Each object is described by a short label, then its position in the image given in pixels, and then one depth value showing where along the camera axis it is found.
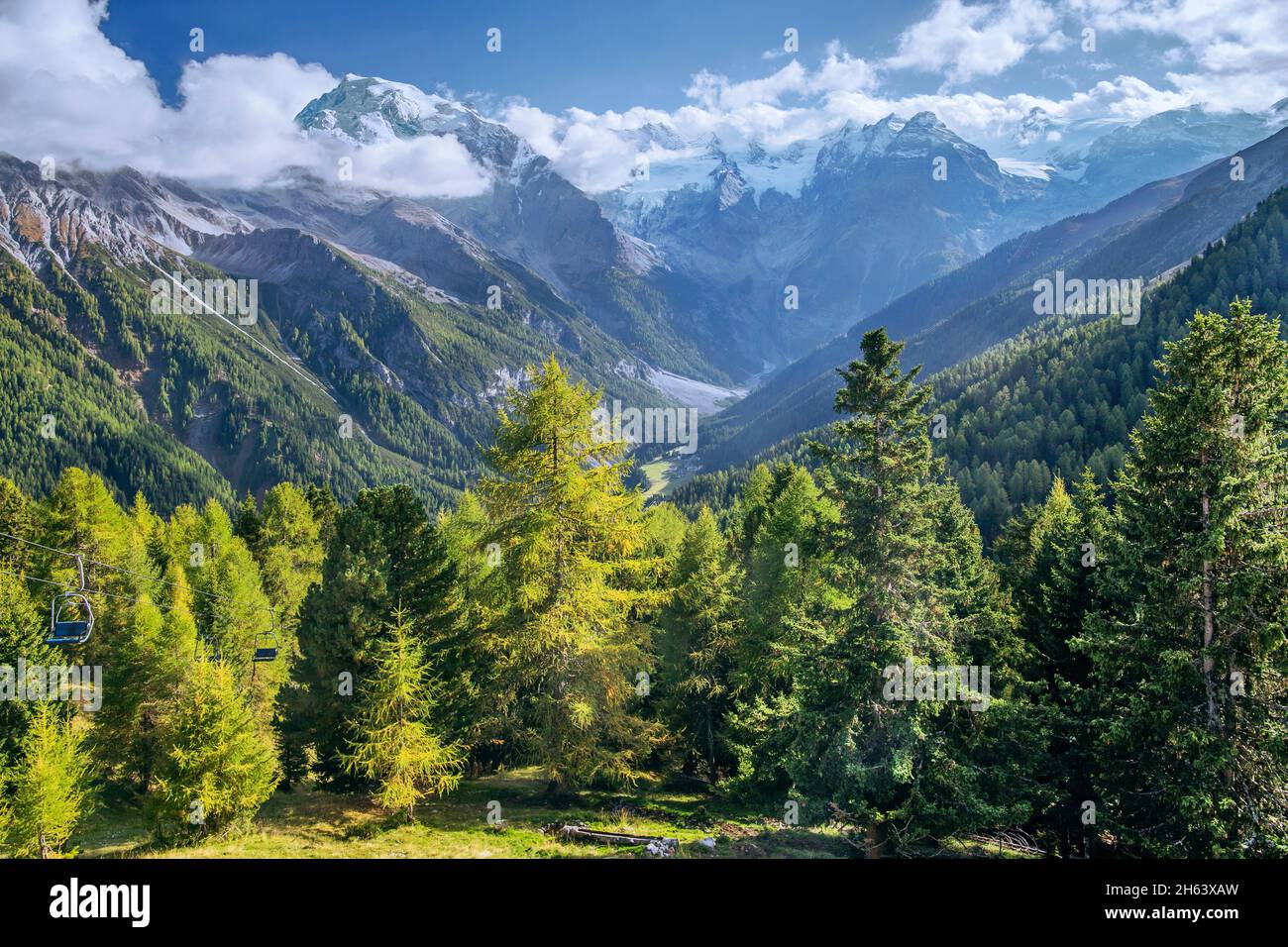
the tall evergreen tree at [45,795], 23.30
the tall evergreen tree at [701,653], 31.36
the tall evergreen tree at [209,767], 23.91
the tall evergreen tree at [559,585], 24.38
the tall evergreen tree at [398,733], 23.25
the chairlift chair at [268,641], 38.97
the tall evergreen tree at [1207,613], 15.99
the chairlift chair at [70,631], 17.38
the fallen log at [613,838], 21.41
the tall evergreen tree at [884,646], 20.00
